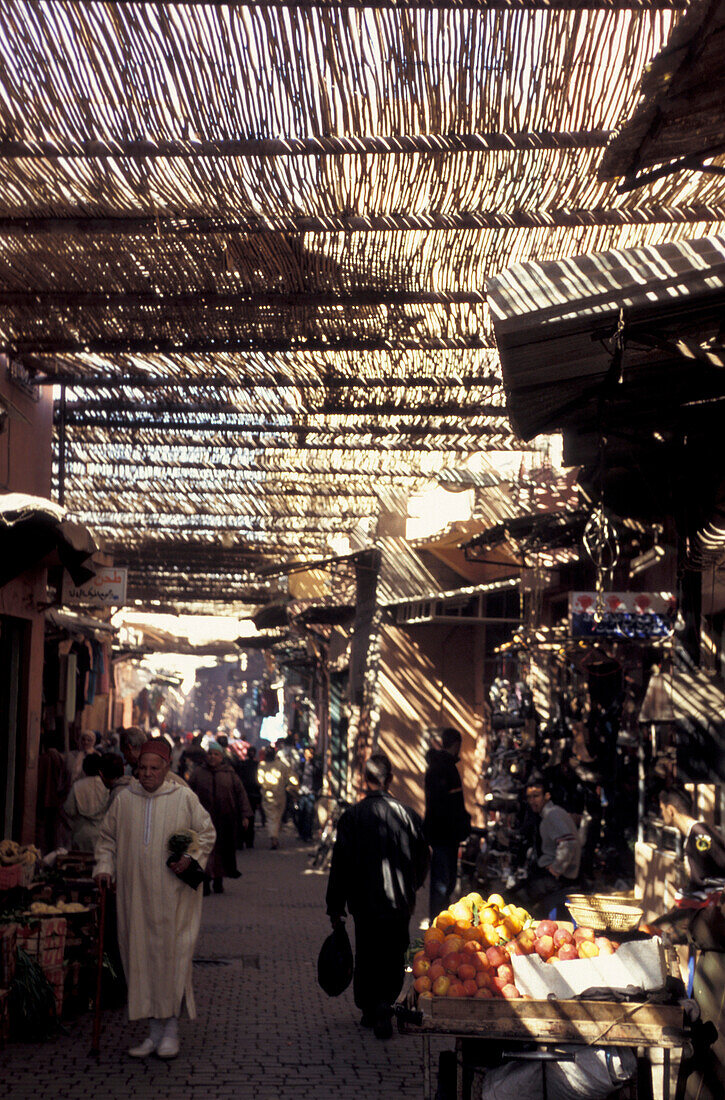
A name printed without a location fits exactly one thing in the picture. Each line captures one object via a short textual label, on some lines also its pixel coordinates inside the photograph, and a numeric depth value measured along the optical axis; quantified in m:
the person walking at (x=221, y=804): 15.40
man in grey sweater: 10.65
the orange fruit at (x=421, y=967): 5.46
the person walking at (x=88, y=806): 10.93
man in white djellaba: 7.56
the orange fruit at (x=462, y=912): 6.15
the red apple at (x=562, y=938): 5.52
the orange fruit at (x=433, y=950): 5.64
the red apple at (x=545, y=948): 5.42
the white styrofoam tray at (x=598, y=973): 5.06
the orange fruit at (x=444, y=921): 6.10
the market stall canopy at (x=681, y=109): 3.91
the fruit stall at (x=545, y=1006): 4.92
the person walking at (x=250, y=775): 22.17
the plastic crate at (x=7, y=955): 7.83
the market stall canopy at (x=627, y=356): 5.38
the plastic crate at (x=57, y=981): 8.15
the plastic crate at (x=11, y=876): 8.41
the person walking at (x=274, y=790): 22.02
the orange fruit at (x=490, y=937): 5.70
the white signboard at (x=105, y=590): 16.36
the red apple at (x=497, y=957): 5.38
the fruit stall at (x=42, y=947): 7.92
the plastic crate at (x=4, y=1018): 7.80
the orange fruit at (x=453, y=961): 5.32
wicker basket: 5.84
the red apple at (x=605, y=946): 5.35
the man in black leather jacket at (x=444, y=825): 12.11
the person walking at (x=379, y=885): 8.41
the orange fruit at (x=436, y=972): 5.28
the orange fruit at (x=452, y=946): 5.55
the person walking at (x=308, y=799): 23.86
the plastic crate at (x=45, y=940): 8.05
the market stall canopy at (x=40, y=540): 7.93
